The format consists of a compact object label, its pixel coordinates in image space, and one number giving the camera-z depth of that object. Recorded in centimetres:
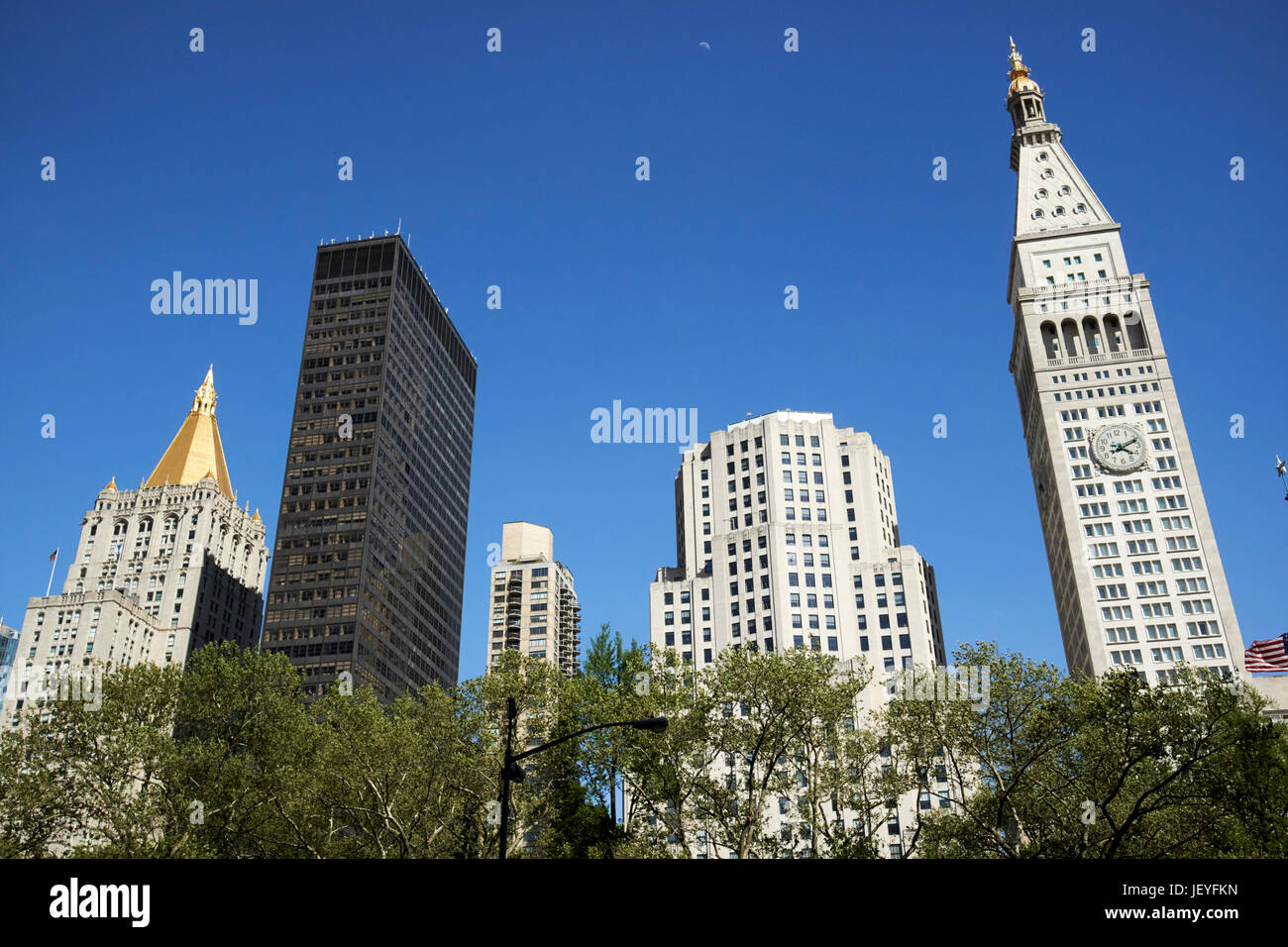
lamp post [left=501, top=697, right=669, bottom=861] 2400
